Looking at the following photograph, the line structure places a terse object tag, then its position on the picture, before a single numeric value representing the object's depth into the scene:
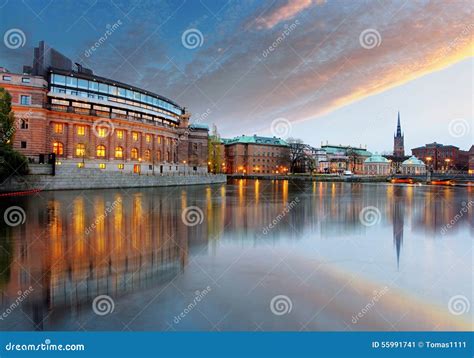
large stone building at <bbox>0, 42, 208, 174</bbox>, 53.41
